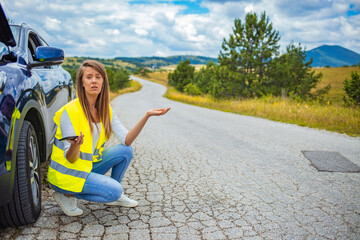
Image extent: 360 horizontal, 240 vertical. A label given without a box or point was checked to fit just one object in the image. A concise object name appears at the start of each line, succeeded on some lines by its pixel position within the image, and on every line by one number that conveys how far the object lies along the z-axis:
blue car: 1.68
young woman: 2.12
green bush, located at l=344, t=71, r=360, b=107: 17.64
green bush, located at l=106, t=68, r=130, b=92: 34.60
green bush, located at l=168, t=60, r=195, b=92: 44.03
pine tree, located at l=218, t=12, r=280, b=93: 17.66
